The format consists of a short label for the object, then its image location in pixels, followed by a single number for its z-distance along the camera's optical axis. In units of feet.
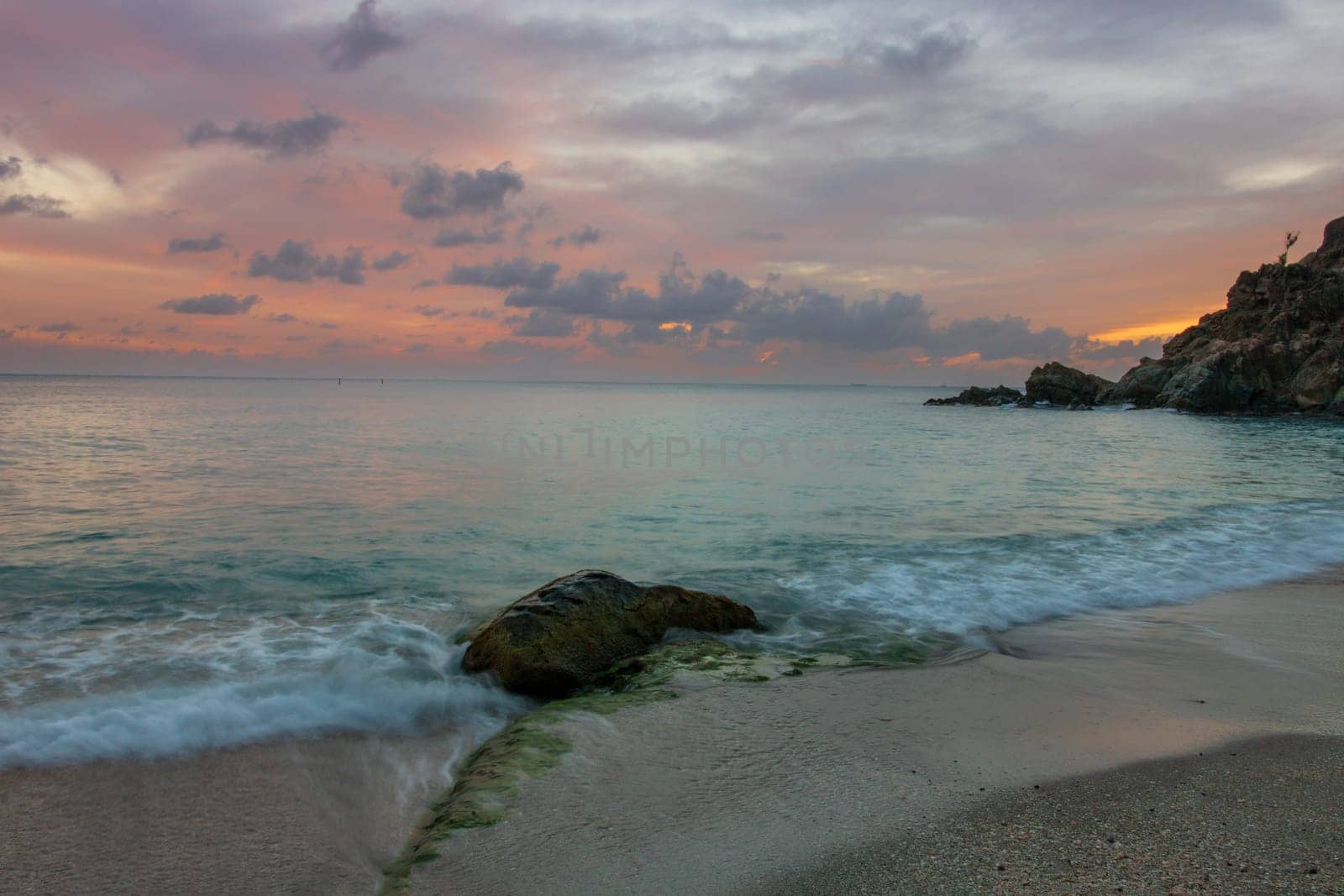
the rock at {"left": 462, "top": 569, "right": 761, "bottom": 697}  20.97
